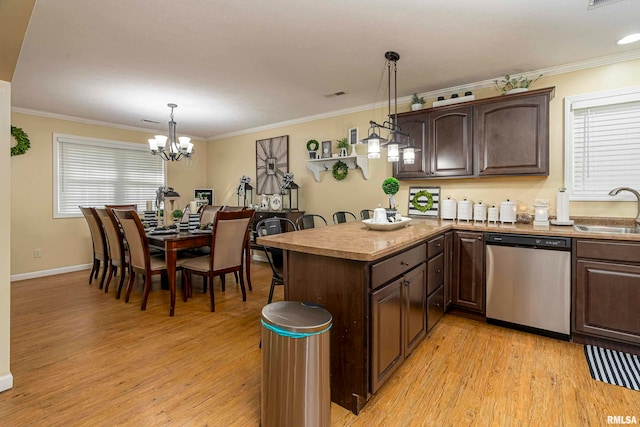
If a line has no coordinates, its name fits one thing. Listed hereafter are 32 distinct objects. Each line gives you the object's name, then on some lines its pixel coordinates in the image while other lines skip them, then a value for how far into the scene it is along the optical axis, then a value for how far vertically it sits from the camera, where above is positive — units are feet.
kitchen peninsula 5.62 -1.65
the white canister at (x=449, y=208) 11.78 +0.07
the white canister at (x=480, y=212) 11.15 -0.07
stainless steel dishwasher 8.41 -2.05
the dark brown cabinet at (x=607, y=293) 7.63 -2.09
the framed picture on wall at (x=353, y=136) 14.99 +3.55
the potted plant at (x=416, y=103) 12.48 +4.30
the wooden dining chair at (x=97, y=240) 13.33 -1.38
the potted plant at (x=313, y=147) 16.10 +3.22
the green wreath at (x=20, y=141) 14.46 +3.16
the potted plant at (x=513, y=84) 10.34 +4.35
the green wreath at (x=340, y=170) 15.47 +1.96
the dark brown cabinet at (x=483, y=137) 9.71 +2.50
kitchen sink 8.80 -0.54
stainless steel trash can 4.75 -2.51
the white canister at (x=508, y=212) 10.33 -0.06
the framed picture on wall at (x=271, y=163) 17.97 +2.75
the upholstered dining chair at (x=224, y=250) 10.80 -1.51
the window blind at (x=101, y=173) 16.26 +2.01
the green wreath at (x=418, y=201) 12.80 +0.36
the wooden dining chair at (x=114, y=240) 11.75 -1.23
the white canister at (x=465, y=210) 11.57 +0.00
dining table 10.55 -1.24
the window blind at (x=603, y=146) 9.37 +2.01
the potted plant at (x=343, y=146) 14.90 +3.07
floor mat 6.75 -3.64
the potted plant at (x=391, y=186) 9.27 +0.70
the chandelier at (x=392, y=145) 8.54 +1.87
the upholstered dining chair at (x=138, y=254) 10.59 -1.59
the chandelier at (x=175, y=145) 14.21 +2.96
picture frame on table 21.58 +1.05
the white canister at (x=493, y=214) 10.79 -0.14
